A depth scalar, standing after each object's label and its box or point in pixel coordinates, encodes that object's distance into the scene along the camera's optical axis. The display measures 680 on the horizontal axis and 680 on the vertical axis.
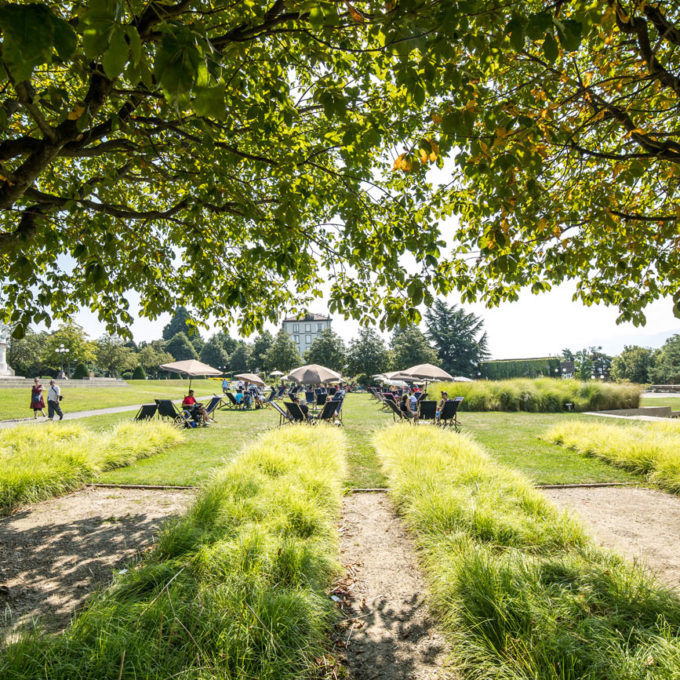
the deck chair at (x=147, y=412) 13.51
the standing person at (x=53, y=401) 15.08
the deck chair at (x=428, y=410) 13.91
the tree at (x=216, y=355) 88.62
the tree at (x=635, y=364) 61.25
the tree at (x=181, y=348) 90.19
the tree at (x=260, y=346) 72.94
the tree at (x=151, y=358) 67.56
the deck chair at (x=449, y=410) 12.96
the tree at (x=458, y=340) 57.31
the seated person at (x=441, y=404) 13.46
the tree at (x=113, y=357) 59.88
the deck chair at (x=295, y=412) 13.37
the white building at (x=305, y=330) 105.31
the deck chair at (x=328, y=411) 13.38
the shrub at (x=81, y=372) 49.99
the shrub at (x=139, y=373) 60.78
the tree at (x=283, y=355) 57.78
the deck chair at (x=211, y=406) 15.48
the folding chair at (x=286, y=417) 13.64
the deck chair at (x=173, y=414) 13.86
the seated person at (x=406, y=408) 14.14
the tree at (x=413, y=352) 53.41
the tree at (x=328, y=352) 53.56
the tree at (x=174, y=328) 101.64
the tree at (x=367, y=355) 51.75
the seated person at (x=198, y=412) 14.15
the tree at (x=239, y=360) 83.38
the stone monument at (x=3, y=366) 31.05
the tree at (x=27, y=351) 54.62
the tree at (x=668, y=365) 55.81
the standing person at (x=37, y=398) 15.39
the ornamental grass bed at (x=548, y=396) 20.75
